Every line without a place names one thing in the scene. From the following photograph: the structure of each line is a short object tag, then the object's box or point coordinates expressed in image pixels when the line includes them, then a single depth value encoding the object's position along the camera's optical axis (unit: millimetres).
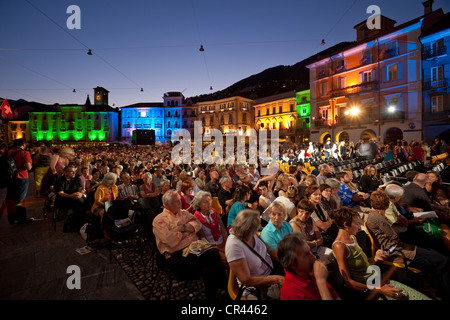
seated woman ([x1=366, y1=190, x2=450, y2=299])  2811
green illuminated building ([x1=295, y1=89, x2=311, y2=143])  34406
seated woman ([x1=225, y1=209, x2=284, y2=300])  2164
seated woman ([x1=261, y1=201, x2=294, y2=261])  2785
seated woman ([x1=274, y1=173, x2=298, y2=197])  5062
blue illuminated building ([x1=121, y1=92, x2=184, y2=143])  55844
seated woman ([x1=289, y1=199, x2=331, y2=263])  3006
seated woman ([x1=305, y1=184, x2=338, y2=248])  3570
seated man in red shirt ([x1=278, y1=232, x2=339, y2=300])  1786
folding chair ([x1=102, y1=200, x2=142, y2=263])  3928
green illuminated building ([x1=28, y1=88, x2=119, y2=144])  54219
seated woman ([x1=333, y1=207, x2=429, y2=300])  2320
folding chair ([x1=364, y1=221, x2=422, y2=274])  2947
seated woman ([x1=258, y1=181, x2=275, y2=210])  4484
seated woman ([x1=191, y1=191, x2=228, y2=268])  3352
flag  13586
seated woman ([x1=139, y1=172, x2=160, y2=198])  5635
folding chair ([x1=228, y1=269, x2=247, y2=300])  2309
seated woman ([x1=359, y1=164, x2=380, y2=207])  6500
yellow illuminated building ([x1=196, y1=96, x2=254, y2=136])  47625
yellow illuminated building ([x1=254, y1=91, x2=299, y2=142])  38156
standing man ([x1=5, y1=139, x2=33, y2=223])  5211
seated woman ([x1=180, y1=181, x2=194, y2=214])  4555
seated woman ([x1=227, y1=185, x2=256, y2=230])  3605
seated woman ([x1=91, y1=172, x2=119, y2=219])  4512
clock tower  59062
